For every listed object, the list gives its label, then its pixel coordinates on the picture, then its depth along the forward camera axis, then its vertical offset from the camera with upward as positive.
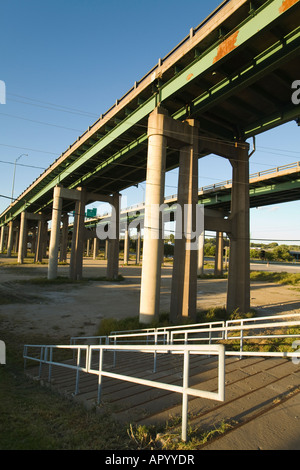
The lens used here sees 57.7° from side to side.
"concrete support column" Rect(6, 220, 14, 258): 70.19 +3.54
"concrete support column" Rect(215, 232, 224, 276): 45.79 +0.85
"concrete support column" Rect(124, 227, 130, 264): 66.50 +2.40
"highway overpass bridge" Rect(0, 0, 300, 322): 9.60 +7.77
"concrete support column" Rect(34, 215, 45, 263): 57.72 +2.69
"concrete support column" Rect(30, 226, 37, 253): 84.90 +7.35
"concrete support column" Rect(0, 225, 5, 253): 88.06 +4.98
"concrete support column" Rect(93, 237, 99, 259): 85.46 +2.71
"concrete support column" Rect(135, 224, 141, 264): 64.45 +3.14
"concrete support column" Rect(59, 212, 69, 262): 59.57 +4.71
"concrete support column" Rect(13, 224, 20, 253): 94.62 +7.24
